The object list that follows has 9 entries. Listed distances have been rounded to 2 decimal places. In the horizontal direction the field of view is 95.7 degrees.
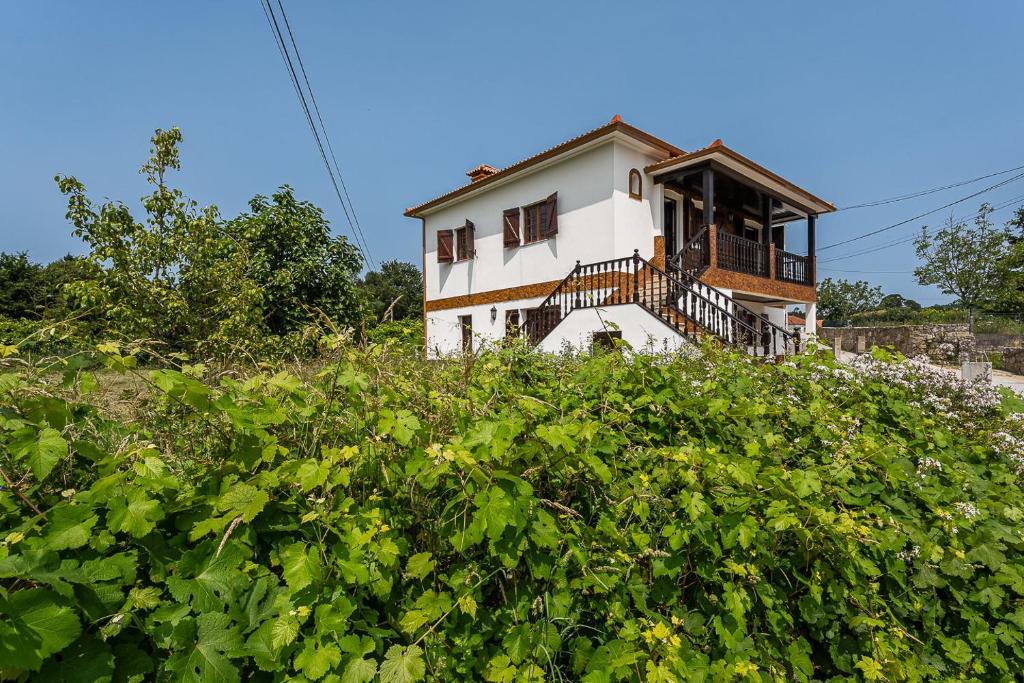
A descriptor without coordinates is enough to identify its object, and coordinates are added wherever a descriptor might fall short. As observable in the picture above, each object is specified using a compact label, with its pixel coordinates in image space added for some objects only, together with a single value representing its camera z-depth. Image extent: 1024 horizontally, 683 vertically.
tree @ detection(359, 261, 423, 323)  48.95
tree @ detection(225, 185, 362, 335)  9.86
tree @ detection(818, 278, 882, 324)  61.94
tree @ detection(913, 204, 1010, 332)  26.61
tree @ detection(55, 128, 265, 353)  5.76
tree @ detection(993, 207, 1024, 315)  21.72
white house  10.04
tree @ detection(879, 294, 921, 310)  66.81
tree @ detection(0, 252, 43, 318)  26.58
